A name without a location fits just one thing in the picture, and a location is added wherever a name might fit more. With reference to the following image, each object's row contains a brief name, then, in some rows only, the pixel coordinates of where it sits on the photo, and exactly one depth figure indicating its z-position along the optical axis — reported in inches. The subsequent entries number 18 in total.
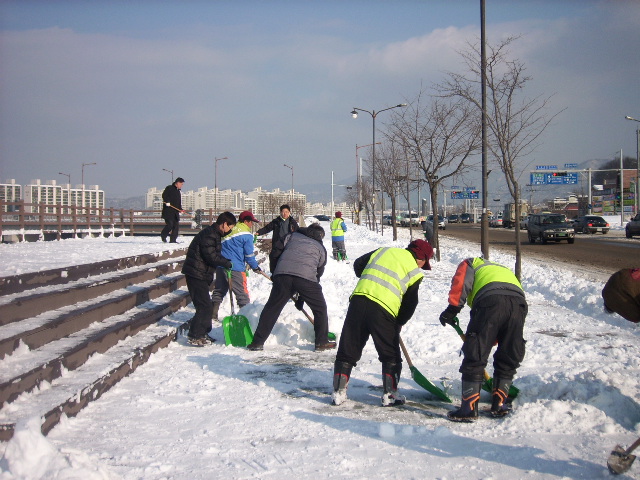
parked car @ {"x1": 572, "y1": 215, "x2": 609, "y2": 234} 1765.5
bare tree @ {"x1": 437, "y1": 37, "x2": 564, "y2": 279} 542.9
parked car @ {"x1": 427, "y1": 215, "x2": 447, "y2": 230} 2219.1
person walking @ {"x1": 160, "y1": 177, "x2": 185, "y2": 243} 581.9
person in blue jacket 363.1
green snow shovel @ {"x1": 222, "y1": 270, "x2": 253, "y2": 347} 317.1
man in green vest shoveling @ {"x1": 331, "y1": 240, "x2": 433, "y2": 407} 213.0
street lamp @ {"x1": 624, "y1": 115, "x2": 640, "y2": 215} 1903.9
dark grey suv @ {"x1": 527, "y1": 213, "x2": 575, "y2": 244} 1277.1
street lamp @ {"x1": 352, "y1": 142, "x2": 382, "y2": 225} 2281.6
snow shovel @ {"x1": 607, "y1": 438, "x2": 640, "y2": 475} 149.4
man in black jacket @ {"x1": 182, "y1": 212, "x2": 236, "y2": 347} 315.3
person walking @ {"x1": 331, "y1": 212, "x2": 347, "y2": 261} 782.8
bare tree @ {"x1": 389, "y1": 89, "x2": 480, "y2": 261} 846.5
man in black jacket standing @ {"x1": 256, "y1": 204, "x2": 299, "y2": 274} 470.6
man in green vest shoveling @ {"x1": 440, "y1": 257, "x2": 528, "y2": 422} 199.5
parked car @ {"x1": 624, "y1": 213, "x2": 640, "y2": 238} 1413.9
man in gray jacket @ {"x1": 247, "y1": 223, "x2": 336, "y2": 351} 292.8
